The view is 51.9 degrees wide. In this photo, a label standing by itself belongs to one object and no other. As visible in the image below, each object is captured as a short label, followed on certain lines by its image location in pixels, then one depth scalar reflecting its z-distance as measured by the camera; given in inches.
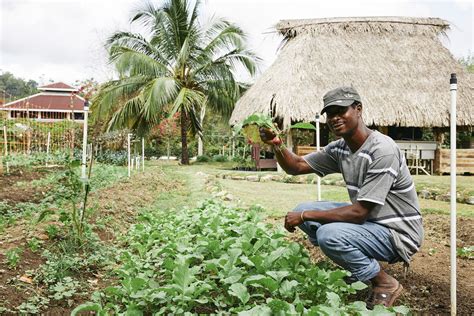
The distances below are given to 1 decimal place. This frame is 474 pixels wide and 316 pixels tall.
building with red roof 1312.7
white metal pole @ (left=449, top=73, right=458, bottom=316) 105.4
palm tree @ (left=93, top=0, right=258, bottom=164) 653.9
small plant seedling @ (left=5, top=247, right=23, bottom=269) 126.0
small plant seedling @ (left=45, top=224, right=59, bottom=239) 154.6
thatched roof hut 547.5
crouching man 107.2
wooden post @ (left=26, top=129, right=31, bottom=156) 611.8
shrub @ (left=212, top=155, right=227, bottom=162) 882.1
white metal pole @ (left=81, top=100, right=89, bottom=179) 169.4
